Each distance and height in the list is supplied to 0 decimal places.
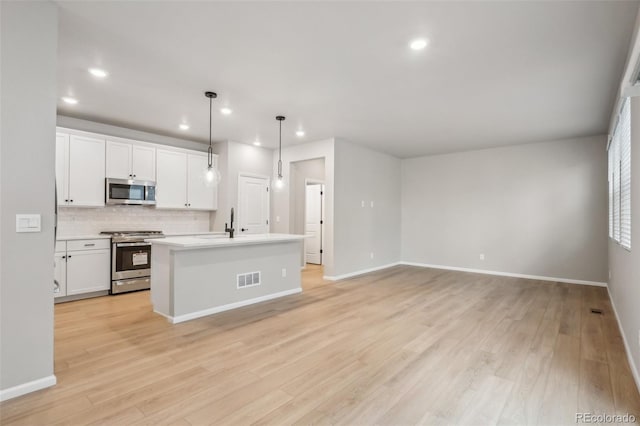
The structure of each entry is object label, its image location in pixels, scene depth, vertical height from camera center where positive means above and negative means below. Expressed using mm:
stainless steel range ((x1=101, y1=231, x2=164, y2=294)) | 4902 -830
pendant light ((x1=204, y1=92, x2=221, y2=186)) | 3902 +432
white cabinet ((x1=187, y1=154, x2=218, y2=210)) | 6074 +430
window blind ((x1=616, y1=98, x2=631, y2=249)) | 2976 +403
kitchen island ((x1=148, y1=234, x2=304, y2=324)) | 3625 -803
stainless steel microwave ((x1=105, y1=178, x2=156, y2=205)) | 5035 +277
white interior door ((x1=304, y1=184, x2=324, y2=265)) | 8156 -304
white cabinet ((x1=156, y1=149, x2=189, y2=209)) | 5656 +538
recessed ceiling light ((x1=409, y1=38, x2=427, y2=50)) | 2666 +1436
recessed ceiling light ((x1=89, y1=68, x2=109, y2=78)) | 3305 +1426
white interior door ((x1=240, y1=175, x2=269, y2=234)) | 6484 +109
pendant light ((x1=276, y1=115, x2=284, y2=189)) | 4785 +467
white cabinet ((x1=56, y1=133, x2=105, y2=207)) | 4613 +566
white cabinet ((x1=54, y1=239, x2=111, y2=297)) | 4461 -854
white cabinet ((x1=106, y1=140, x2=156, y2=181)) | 5102 +796
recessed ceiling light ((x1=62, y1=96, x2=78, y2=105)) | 4102 +1406
